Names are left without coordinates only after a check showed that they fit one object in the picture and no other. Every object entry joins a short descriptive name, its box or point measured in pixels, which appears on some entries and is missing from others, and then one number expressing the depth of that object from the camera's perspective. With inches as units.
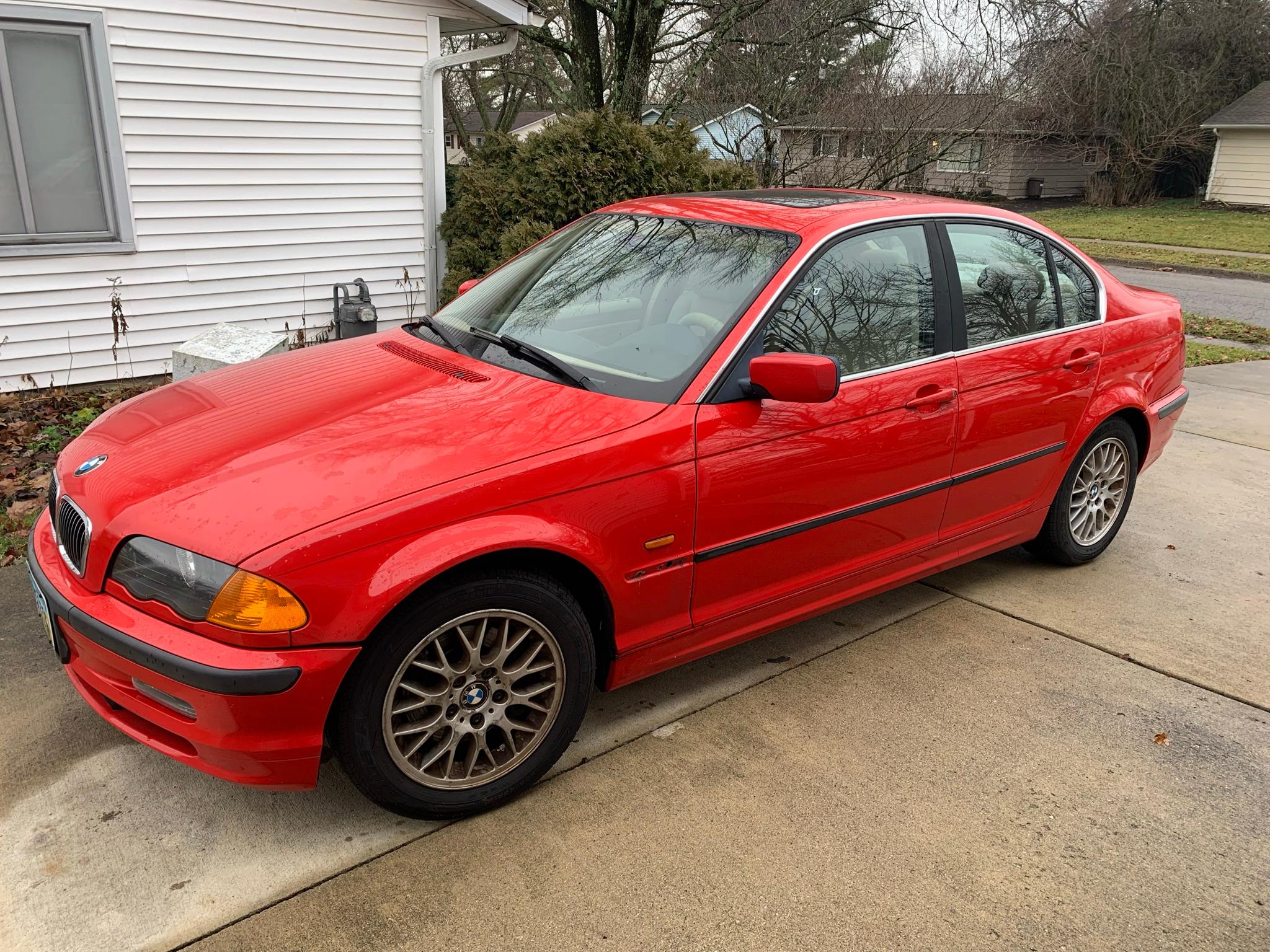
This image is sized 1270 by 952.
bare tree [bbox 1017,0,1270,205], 1122.7
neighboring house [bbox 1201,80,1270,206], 1185.4
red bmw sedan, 94.1
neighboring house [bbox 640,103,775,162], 472.1
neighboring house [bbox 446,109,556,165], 1200.8
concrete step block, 210.8
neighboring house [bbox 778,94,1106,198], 492.4
